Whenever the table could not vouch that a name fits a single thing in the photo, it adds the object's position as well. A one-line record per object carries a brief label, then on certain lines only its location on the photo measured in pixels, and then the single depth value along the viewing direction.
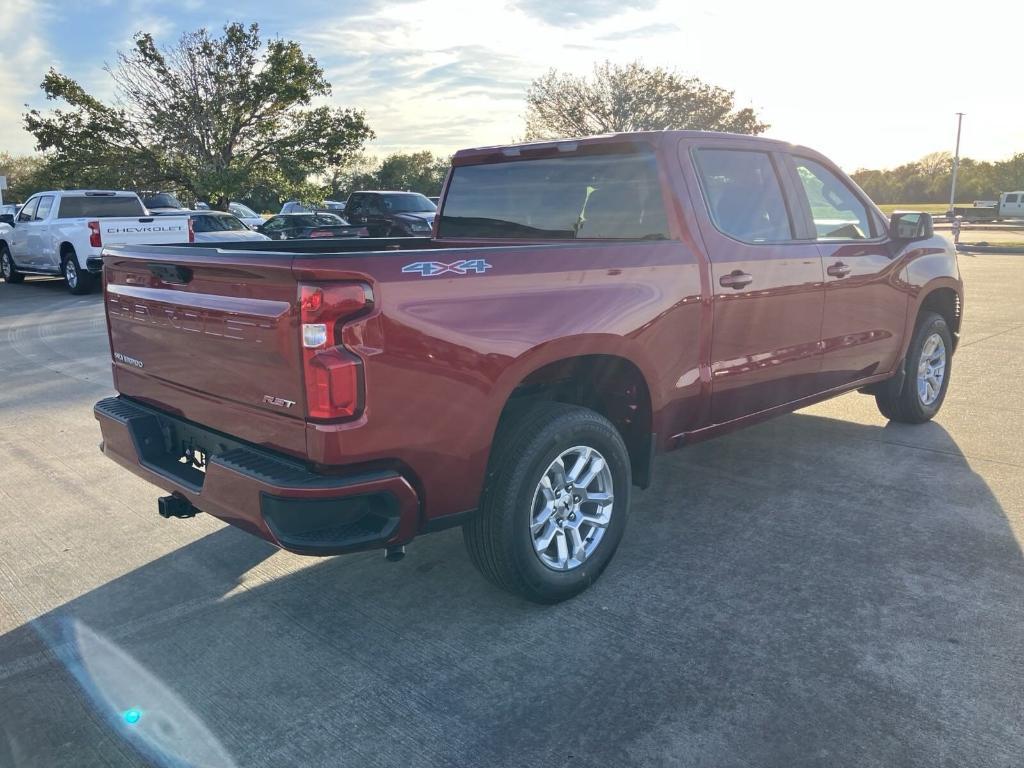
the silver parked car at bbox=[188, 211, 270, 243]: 16.41
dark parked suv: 21.80
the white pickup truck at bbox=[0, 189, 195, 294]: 14.33
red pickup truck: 2.74
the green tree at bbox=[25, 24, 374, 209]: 26.30
